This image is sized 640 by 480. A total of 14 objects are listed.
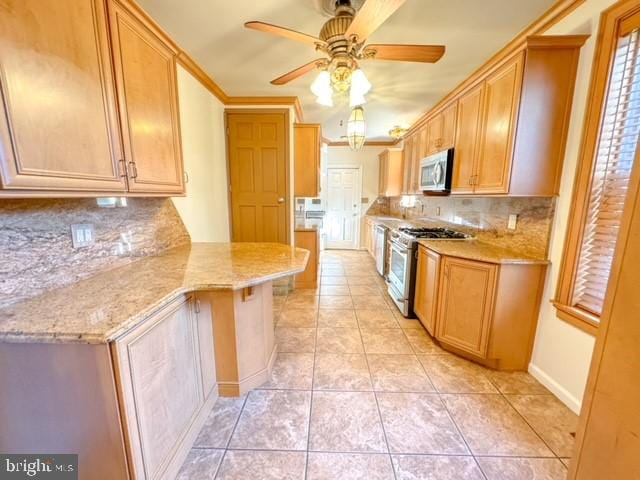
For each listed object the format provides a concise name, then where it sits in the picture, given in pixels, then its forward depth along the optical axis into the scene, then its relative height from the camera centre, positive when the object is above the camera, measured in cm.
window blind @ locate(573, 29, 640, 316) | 139 +15
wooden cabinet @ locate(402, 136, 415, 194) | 390 +55
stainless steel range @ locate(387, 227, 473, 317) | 279 -68
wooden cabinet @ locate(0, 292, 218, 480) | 92 -75
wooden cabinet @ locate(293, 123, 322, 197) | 347 +52
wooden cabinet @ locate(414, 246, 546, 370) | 192 -85
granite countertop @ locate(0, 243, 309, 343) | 87 -43
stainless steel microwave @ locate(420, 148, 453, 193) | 259 +29
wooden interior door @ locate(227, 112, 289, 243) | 328 +29
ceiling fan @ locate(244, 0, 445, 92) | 141 +88
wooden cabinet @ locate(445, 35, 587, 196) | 165 +57
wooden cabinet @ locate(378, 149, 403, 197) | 476 +48
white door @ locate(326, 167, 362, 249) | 597 -20
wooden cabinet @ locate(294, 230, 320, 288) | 368 -80
